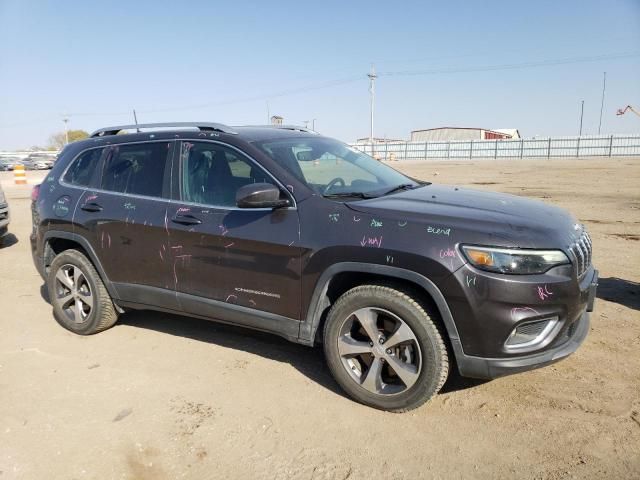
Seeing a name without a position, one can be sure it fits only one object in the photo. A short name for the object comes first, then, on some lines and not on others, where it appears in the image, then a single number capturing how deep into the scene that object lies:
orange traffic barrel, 21.72
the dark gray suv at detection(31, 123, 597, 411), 2.92
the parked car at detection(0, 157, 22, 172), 43.27
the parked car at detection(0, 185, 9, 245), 8.73
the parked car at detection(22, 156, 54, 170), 43.28
